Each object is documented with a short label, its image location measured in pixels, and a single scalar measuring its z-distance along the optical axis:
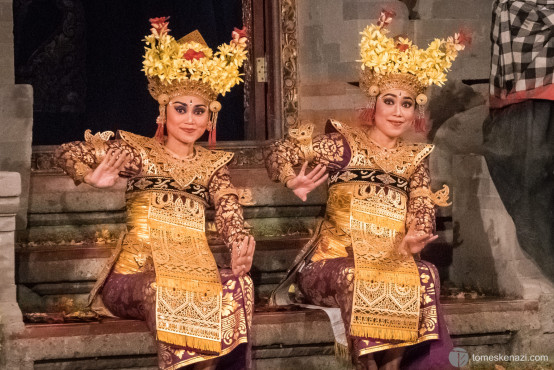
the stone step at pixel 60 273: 14.58
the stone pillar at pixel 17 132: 15.35
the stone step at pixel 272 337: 13.06
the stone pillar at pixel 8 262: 13.02
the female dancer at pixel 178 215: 12.50
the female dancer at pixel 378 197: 13.16
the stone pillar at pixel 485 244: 15.38
